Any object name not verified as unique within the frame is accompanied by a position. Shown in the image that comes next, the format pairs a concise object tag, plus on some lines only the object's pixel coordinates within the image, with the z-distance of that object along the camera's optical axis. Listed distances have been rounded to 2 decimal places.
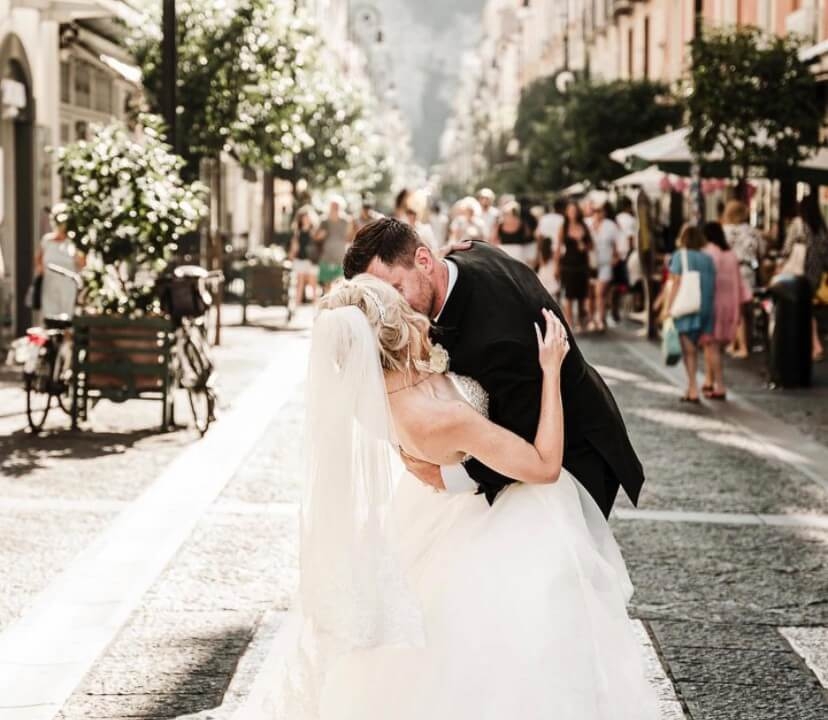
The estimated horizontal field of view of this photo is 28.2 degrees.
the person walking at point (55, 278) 15.43
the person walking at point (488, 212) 26.09
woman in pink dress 14.02
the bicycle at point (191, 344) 11.56
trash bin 15.00
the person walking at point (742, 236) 17.75
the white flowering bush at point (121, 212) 11.94
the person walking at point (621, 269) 24.30
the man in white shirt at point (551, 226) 22.88
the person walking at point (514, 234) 21.11
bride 3.69
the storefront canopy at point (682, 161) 19.62
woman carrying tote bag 13.73
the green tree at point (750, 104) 19.12
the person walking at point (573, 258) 21.73
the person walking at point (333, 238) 23.16
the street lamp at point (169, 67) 14.08
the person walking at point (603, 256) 22.20
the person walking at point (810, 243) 17.72
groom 3.82
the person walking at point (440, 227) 24.44
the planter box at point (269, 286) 22.70
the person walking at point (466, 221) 20.86
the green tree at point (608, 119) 34.78
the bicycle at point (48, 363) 11.41
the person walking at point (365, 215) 24.62
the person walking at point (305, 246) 24.42
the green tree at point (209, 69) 19.78
